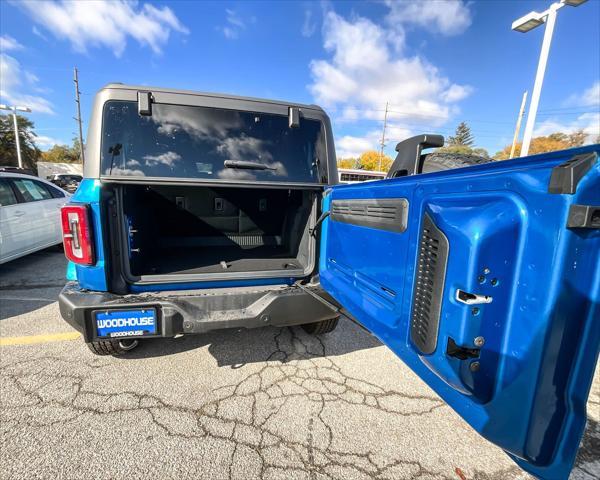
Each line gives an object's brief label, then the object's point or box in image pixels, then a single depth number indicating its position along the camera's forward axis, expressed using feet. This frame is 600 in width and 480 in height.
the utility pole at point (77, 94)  91.86
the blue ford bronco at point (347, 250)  3.09
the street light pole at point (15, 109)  72.28
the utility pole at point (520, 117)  70.29
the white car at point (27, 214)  15.34
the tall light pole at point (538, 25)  23.53
